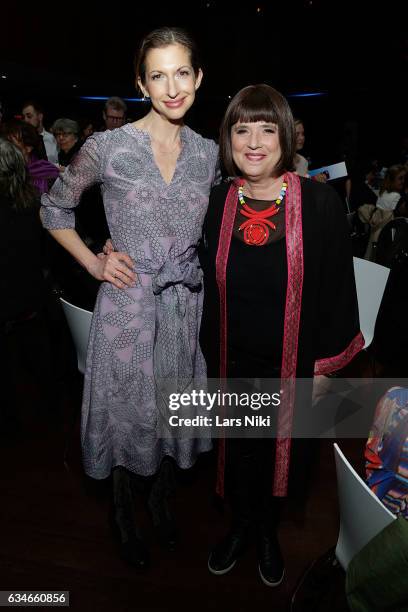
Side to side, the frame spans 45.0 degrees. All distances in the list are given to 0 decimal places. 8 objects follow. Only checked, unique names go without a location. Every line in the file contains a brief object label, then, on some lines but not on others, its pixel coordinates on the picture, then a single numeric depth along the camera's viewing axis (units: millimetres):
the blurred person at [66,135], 3586
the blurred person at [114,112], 3250
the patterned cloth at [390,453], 994
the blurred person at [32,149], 3037
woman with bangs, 1312
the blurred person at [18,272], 2209
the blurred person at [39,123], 4215
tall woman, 1339
